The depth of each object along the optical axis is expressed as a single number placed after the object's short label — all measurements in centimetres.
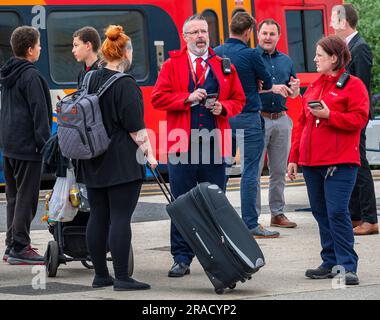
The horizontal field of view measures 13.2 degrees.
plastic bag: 1182
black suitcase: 1053
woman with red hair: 1068
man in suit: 1434
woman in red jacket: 1108
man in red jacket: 1167
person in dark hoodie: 1285
